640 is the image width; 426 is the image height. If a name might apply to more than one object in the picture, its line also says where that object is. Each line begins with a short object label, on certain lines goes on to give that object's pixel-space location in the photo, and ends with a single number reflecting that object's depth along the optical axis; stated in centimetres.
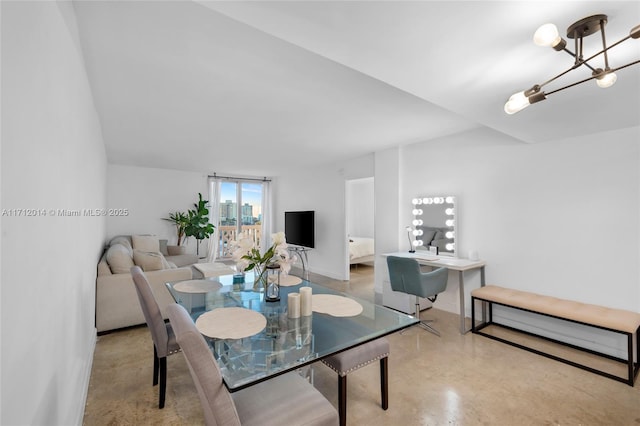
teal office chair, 302
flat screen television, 602
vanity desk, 308
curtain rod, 703
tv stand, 640
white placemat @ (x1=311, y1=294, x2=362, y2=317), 169
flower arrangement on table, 189
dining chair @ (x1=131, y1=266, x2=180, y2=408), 180
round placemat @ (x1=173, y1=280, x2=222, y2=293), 216
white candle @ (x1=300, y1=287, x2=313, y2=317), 163
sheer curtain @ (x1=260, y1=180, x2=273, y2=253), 768
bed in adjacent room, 615
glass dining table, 114
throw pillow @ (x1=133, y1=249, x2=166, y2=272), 340
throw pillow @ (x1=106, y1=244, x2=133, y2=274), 316
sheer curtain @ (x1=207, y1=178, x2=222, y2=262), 689
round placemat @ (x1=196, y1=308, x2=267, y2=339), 139
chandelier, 115
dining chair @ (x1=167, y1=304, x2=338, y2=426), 99
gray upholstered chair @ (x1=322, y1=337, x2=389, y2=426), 165
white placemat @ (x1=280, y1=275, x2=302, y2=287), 240
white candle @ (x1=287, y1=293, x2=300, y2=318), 160
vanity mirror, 377
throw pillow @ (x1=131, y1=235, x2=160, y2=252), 523
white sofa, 299
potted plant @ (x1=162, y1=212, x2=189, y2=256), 594
